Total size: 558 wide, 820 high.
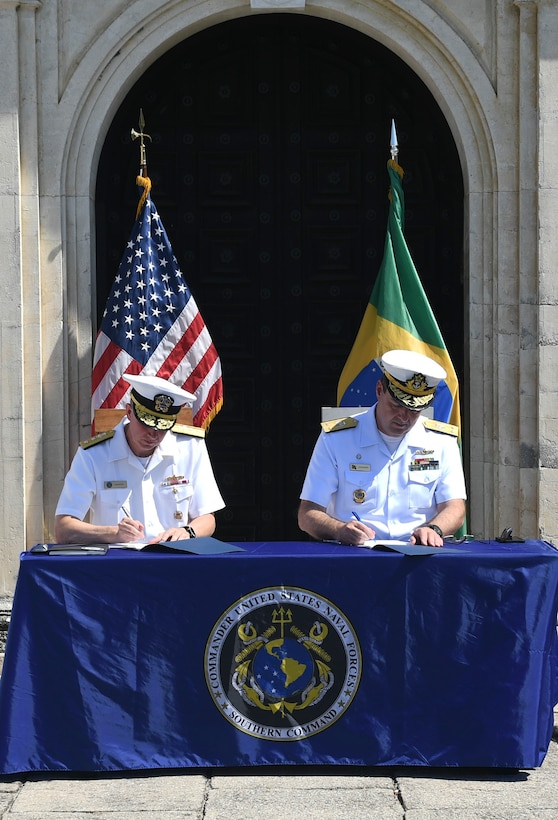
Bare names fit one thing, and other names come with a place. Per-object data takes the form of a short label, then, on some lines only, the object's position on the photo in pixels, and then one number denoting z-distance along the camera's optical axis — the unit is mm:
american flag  7539
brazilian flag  7590
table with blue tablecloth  5355
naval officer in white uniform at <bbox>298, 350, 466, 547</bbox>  5980
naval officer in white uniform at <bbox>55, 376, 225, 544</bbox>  5891
